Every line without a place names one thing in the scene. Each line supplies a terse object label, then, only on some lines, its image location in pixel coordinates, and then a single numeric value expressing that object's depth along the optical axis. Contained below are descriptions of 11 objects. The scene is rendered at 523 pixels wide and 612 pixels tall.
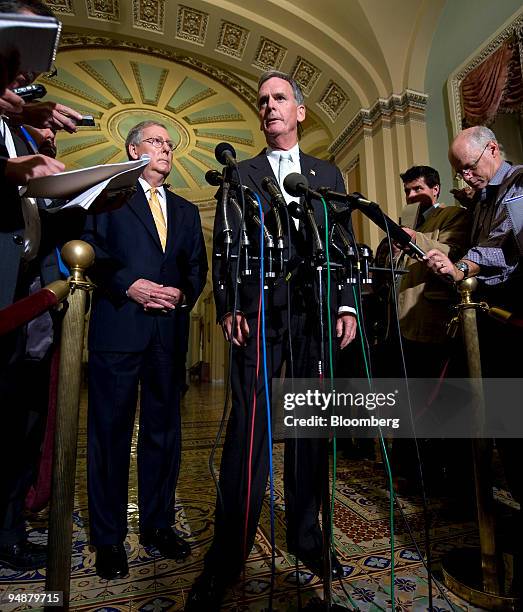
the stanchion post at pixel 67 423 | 0.87
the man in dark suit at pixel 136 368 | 1.39
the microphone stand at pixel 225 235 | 1.08
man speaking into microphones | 1.19
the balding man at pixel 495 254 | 1.42
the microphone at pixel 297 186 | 1.09
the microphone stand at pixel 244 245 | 1.08
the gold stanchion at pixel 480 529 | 1.18
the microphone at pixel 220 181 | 1.16
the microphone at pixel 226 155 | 1.14
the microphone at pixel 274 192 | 1.14
